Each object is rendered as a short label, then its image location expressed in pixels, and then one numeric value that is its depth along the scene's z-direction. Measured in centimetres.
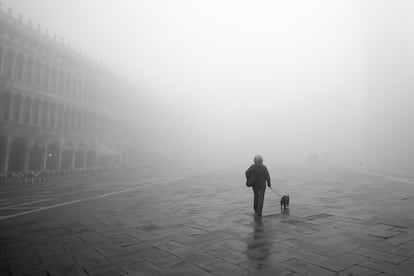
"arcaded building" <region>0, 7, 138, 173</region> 2505
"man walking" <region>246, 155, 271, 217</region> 673
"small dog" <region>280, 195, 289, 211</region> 726
